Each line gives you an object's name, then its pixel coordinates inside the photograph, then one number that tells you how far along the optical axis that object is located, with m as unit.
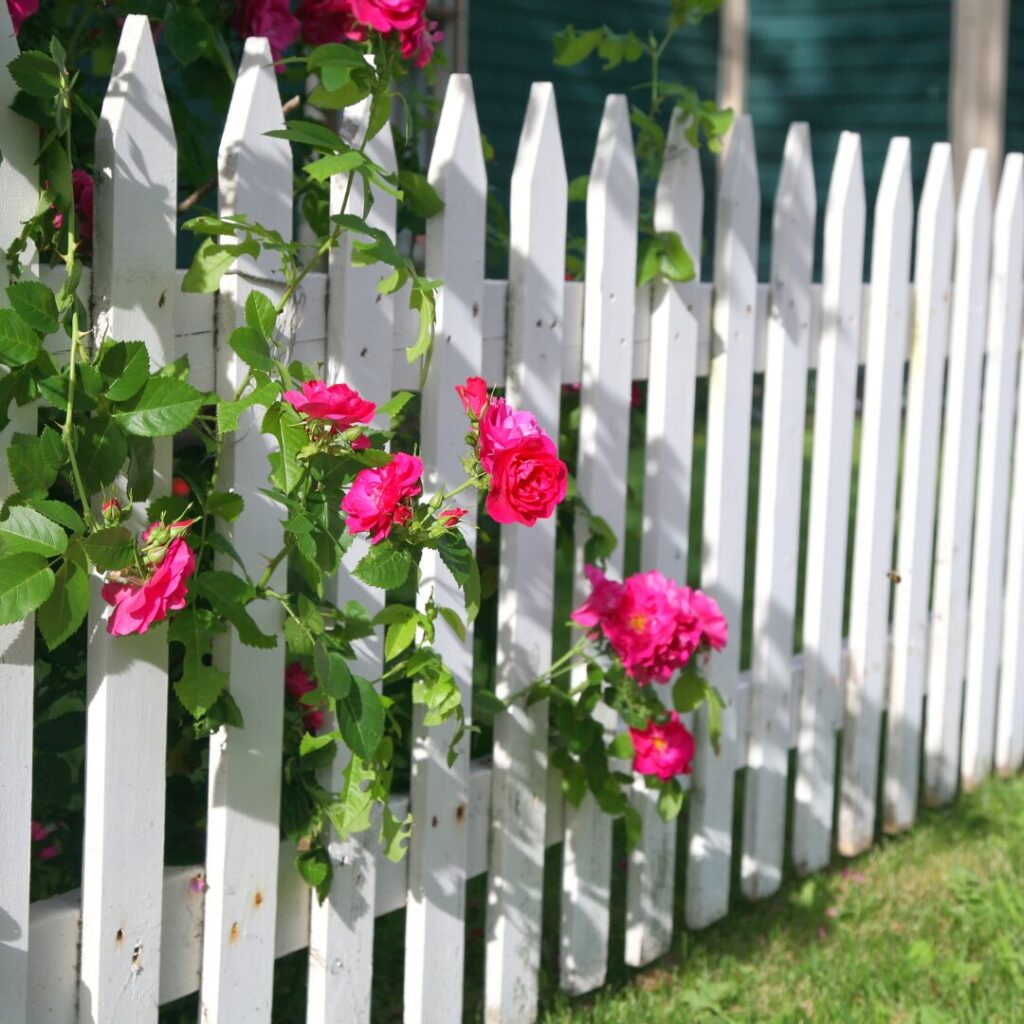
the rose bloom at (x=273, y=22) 2.92
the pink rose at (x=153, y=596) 2.53
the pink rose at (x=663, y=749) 3.08
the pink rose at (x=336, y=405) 2.56
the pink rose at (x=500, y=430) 2.61
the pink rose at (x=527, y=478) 2.60
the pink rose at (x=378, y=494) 2.56
